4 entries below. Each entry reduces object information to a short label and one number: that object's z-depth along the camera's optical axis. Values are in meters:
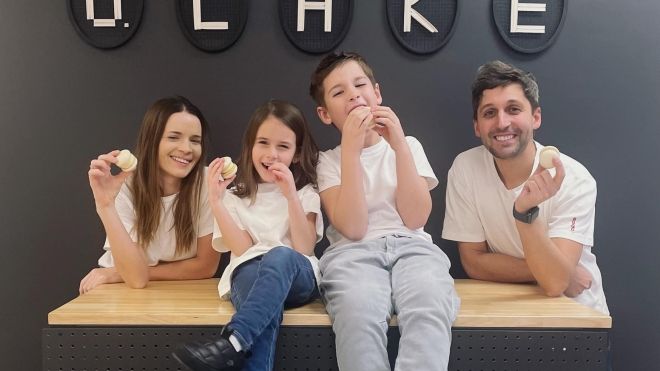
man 1.86
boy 1.51
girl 1.49
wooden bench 1.63
